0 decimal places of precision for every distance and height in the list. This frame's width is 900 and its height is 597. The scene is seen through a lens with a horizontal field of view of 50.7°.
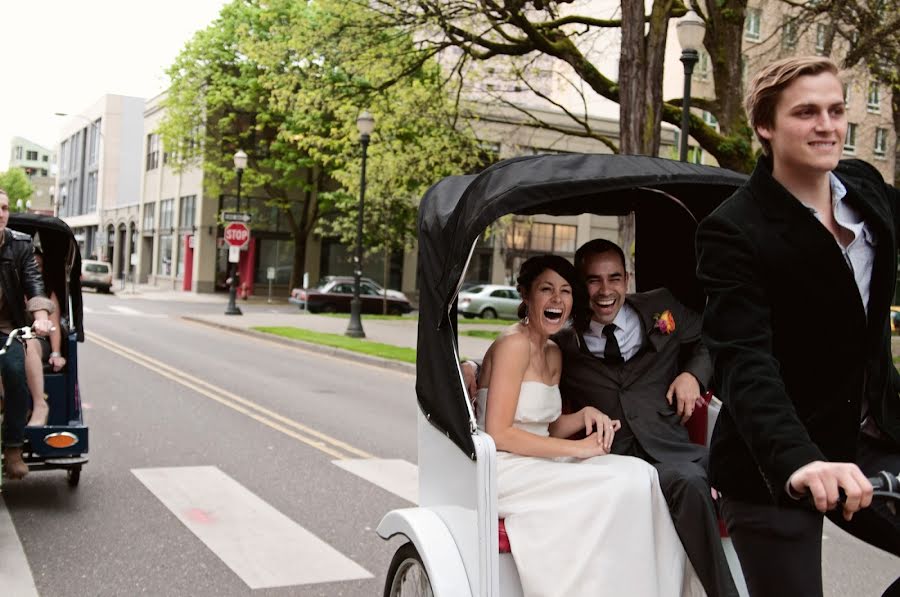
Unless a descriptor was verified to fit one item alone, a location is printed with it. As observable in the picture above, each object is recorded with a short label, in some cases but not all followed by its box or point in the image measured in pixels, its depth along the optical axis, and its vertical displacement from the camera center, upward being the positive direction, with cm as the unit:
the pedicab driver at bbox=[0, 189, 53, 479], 583 -38
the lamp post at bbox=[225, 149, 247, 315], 2948 -28
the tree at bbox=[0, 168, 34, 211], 12116 +855
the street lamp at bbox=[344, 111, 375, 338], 2111 +49
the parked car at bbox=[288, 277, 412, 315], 3616 -109
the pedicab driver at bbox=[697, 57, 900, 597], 223 -5
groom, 382 -32
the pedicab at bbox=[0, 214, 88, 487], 622 -83
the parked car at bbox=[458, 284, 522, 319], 3762 -97
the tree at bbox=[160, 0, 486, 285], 2017 +442
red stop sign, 2755 +87
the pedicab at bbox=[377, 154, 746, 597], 308 -39
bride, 304 -71
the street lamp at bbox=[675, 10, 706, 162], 1368 +353
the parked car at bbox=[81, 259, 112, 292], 4419 -89
